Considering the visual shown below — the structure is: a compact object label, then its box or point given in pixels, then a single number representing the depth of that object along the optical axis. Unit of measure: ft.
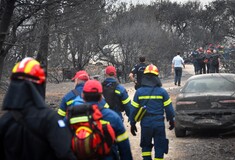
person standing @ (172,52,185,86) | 102.61
